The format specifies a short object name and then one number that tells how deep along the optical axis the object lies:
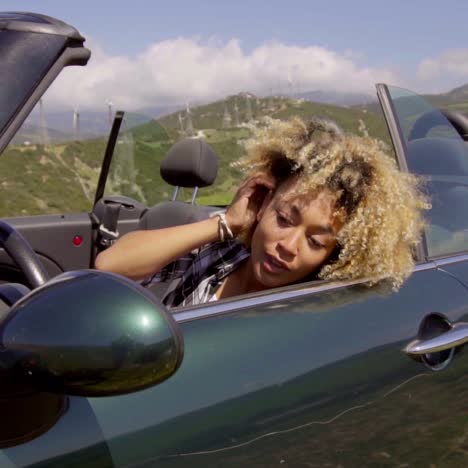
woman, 2.00
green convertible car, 1.14
